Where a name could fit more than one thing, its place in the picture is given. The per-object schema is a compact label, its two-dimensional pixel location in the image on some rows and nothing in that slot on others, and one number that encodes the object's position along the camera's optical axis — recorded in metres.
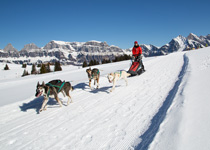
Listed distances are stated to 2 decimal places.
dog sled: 10.00
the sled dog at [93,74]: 8.47
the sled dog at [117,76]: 7.15
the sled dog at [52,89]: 5.02
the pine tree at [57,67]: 76.74
